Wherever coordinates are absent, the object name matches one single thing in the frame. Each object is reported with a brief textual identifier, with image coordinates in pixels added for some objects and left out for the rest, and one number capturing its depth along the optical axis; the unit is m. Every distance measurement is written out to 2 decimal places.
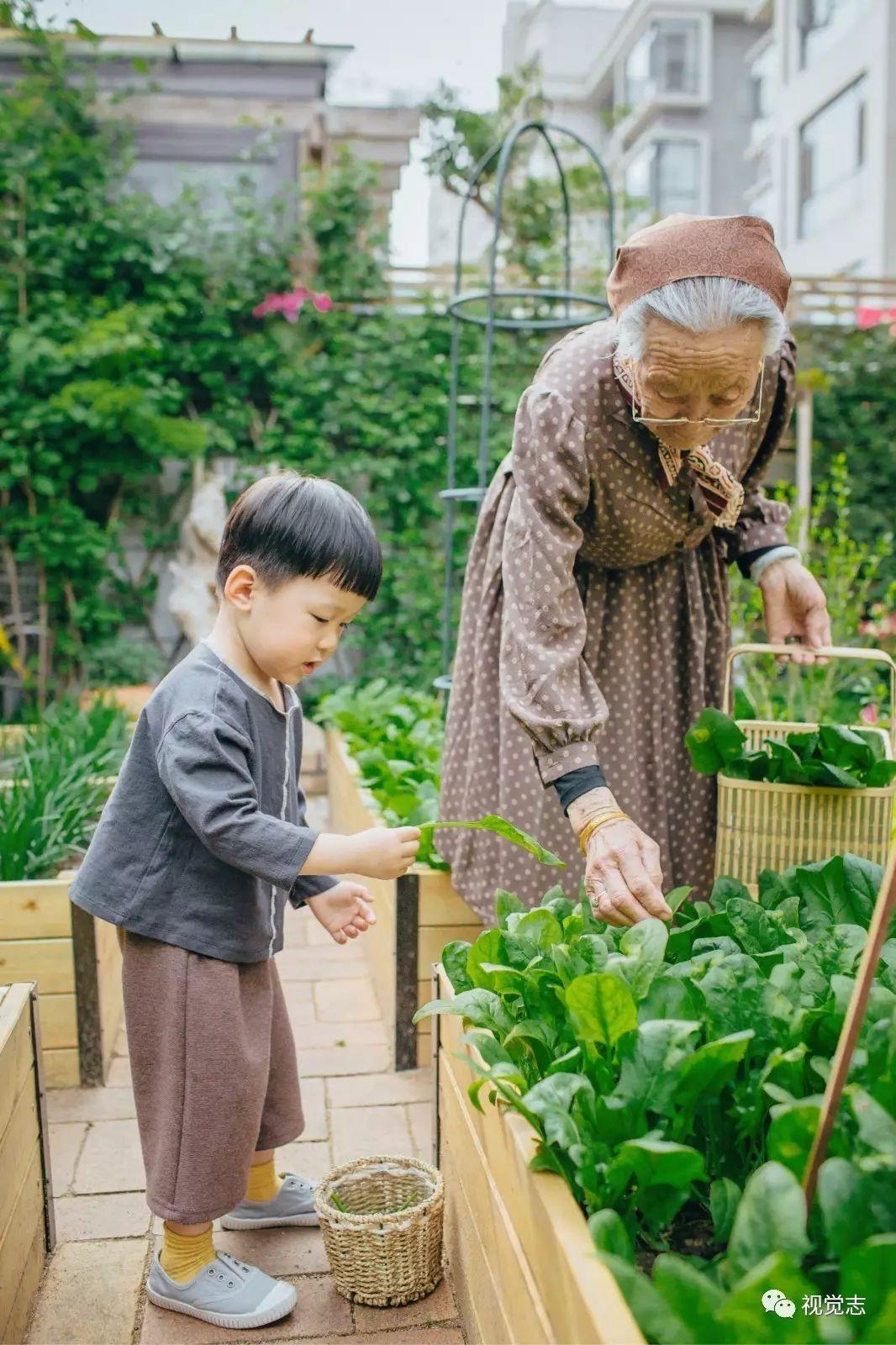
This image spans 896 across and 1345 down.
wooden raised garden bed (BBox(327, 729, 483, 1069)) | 2.43
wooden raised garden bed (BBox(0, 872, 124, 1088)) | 2.35
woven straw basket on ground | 1.56
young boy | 1.55
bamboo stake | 0.80
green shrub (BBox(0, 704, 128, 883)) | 2.53
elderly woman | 1.44
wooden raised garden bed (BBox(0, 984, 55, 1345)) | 1.47
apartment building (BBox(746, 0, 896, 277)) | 12.08
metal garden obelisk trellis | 3.35
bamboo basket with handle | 1.71
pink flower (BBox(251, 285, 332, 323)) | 6.03
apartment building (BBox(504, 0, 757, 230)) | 20.89
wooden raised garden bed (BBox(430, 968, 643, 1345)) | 0.89
